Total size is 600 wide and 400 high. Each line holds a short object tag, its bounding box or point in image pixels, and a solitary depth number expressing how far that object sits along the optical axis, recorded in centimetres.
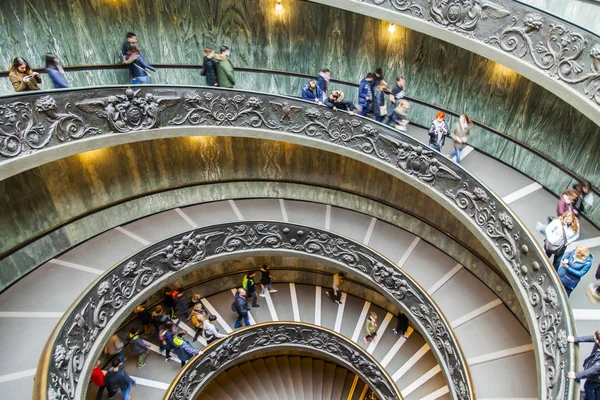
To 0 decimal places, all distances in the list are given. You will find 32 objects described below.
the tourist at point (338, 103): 1053
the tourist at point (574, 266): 678
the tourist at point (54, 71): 879
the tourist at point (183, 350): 1102
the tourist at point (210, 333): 1189
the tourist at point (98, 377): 962
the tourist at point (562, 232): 728
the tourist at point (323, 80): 1074
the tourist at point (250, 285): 1310
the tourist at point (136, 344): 1058
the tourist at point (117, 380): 952
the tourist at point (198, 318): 1185
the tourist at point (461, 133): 955
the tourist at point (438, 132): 981
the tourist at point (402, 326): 1309
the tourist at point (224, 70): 1042
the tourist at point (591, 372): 558
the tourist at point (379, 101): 1025
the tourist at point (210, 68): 1035
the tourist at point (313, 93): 1077
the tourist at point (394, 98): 1023
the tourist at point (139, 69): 995
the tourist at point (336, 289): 1382
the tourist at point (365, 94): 1048
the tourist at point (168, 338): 1094
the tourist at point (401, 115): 1042
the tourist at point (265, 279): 1366
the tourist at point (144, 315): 1130
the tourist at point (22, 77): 806
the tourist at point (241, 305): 1230
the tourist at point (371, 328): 1288
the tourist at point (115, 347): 1025
